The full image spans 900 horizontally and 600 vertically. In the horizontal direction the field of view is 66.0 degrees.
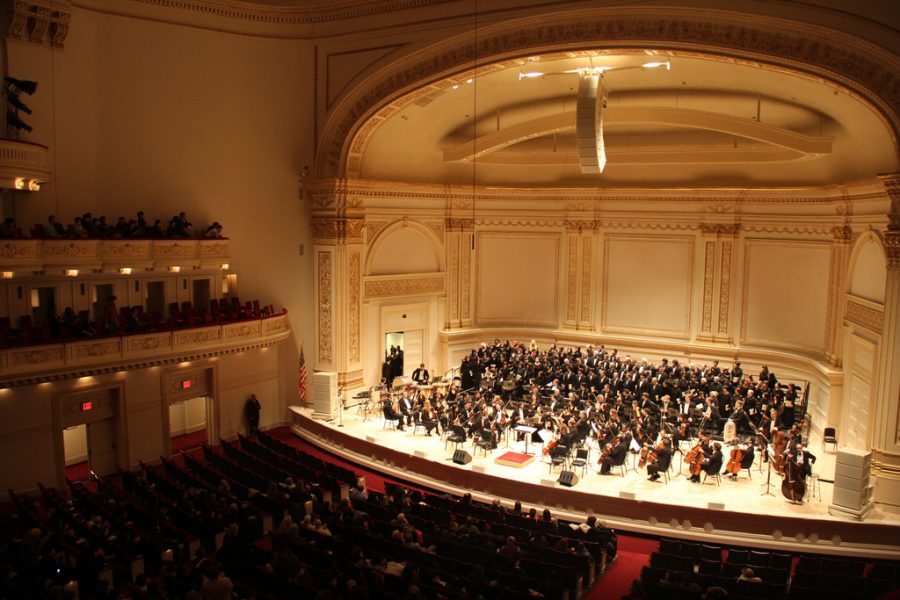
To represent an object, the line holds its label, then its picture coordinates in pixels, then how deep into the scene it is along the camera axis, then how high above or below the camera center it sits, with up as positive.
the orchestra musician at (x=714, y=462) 13.30 -4.13
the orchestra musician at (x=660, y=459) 13.58 -4.18
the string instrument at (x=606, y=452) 14.01 -4.20
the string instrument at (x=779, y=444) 13.76 -3.99
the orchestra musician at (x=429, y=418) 16.20 -4.09
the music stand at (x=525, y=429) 14.59 -3.88
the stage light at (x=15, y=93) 14.05 +2.97
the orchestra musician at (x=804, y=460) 12.66 -3.96
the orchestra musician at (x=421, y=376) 20.55 -3.93
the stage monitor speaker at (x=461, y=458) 14.80 -4.56
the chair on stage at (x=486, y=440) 14.84 -4.20
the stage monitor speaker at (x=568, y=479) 13.39 -4.51
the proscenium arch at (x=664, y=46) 12.28 +4.06
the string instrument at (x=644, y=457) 13.92 -4.23
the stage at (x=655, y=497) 11.99 -4.73
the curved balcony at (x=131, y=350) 13.45 -2.37
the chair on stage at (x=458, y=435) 15.06 -4.15
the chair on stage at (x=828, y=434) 15.47 -4.15
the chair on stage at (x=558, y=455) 13.95 -4.22
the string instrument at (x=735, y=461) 13.83 -4.28
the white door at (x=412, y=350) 21.97 -3.39
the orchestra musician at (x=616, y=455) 13.77 -4.17
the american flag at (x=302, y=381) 19.06 -3.80
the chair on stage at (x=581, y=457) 13.98 -4.28
